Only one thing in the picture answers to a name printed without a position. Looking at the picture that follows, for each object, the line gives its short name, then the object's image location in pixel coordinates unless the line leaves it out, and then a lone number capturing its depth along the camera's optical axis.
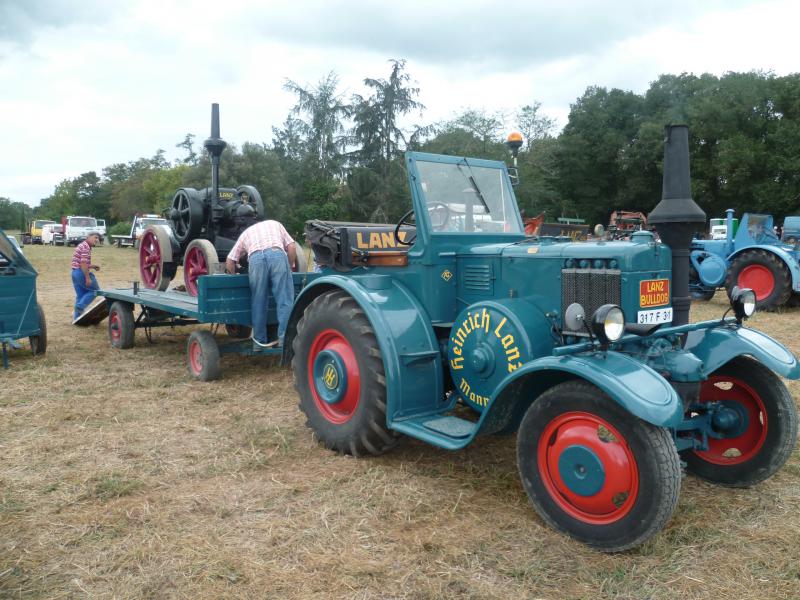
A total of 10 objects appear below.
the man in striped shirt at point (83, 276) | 8.84
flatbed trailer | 6.05
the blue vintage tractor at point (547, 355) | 2.92
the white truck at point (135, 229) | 27.38
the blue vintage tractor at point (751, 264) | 10.78
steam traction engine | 7.45
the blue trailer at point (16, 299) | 6.65
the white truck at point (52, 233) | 35.99
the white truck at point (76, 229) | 33.34
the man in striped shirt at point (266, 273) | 6.05
